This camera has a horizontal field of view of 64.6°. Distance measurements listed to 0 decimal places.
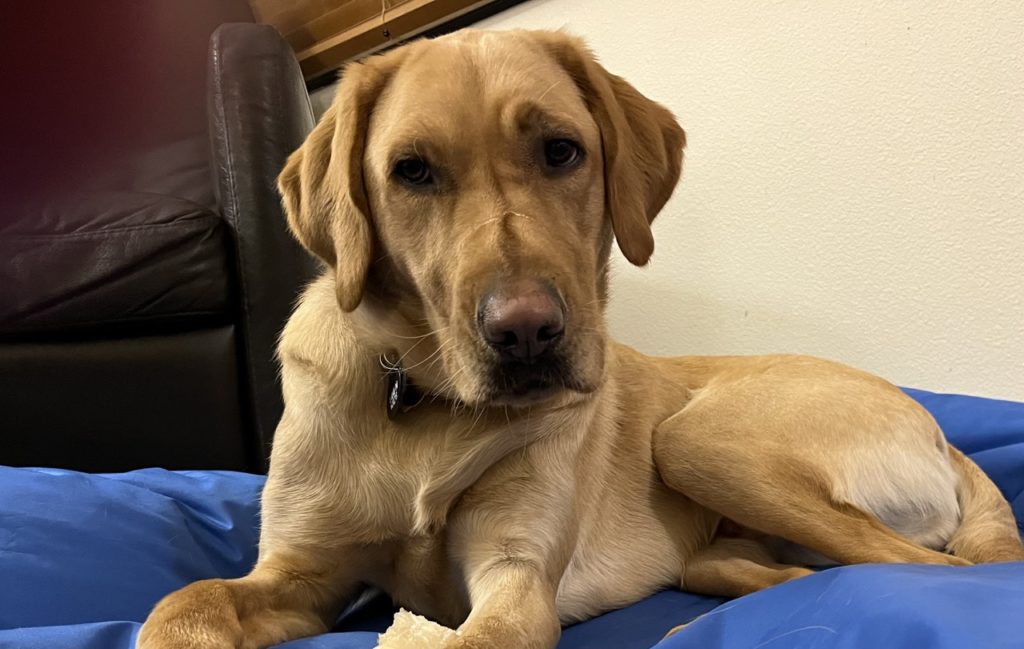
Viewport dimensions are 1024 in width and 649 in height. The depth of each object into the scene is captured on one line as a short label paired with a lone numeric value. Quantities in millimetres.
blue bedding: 243
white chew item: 344
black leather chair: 700
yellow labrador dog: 378
